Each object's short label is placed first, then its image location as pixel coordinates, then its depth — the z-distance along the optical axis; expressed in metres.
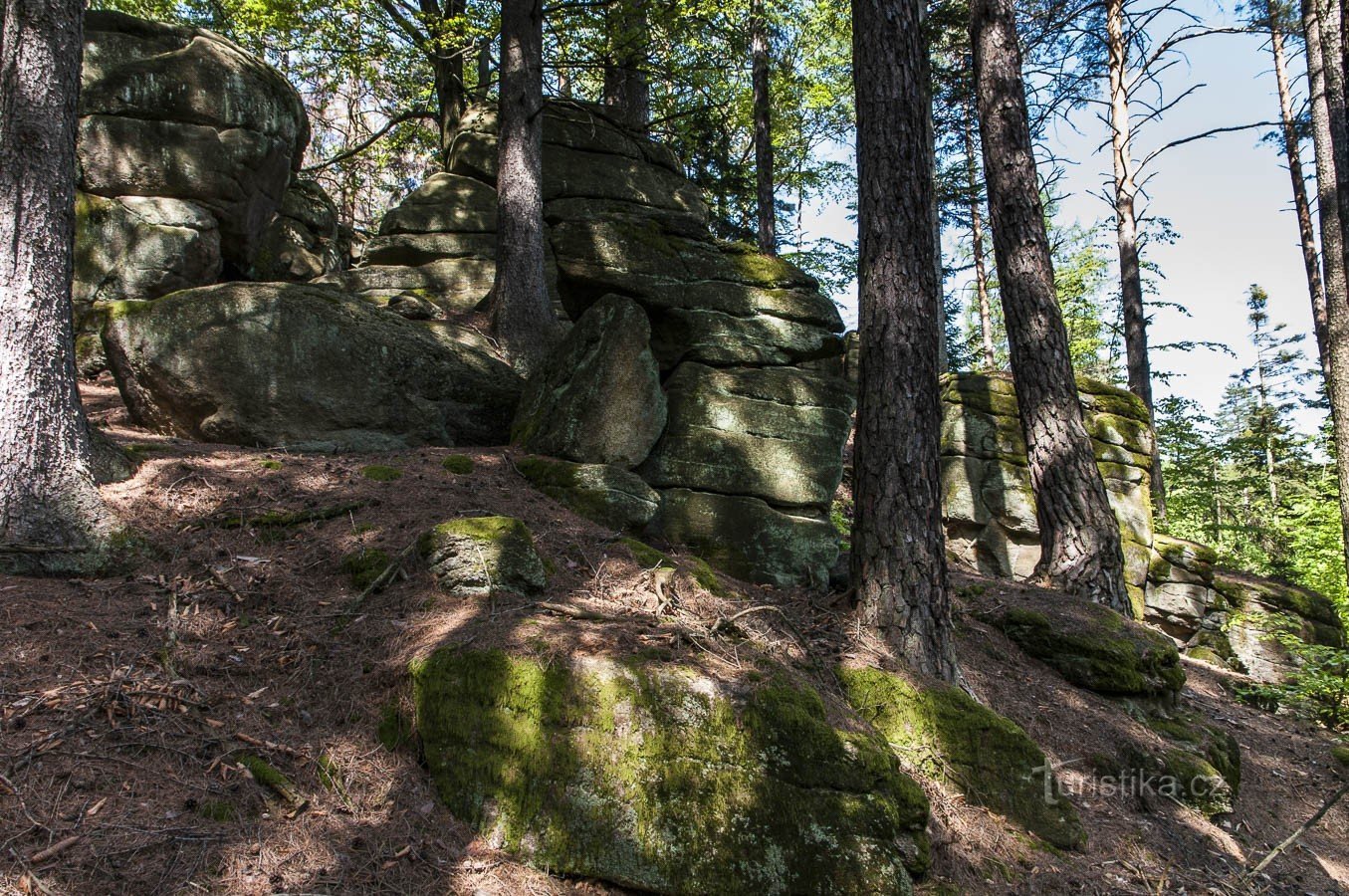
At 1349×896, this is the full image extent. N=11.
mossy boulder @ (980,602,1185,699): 6.98
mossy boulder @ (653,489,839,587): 7.54
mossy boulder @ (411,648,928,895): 3.63
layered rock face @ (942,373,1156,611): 12.05
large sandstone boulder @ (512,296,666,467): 7.65
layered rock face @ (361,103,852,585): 7.67
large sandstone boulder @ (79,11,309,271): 11.02
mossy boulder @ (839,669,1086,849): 5.18
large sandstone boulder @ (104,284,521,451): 7.37
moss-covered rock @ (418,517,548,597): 5.05
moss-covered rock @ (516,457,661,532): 6.98
